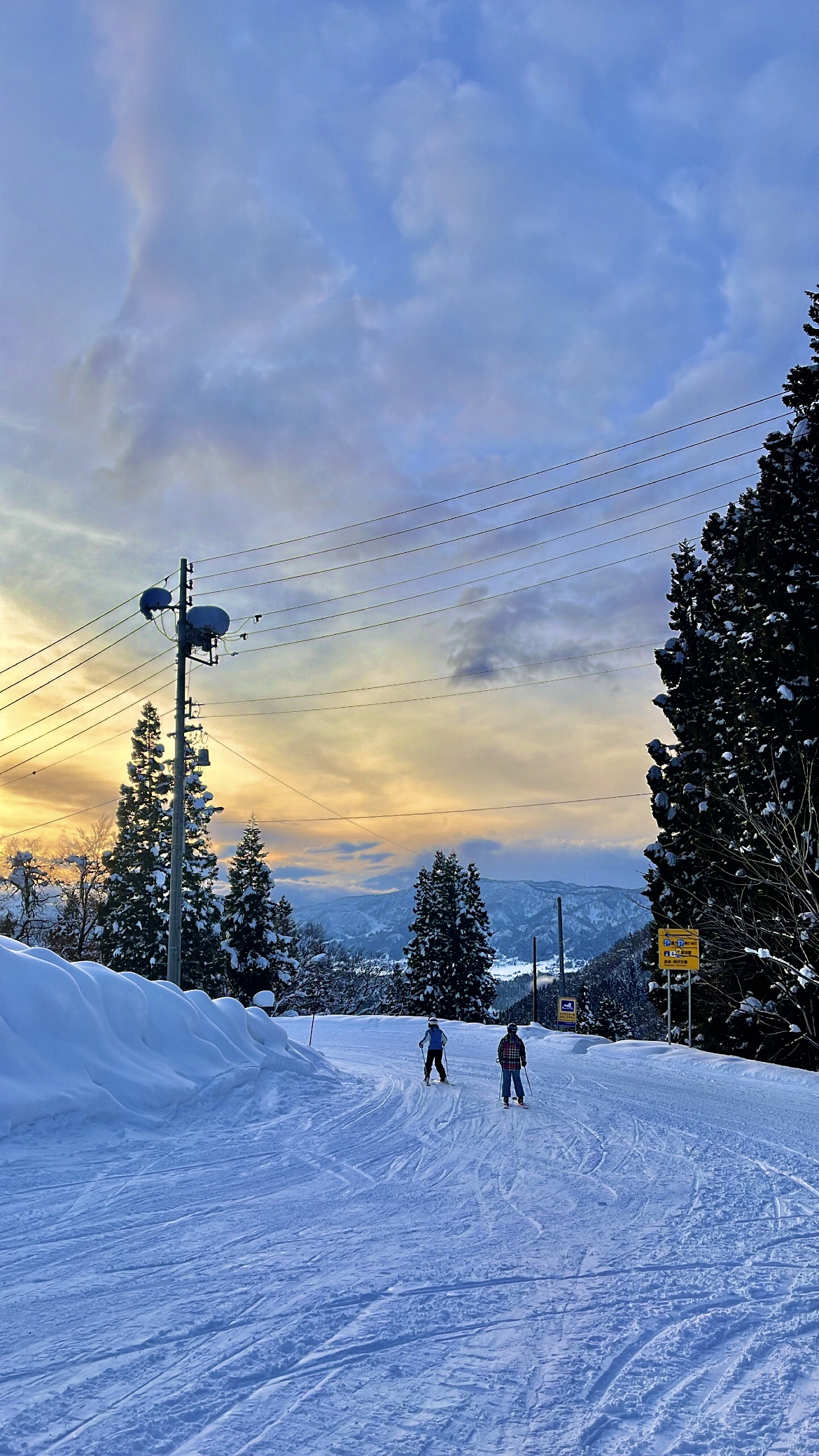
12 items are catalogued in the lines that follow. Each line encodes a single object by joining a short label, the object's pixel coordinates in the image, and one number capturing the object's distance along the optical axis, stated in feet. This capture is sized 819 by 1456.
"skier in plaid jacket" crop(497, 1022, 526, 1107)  46.09
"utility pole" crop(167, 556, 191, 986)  57.62
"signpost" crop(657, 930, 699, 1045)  83.10
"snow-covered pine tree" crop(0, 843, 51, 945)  153.79
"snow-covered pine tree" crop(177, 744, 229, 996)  141.90
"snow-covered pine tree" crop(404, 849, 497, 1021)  171.12
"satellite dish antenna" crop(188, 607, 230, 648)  66.18
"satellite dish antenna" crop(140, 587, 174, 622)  66.08
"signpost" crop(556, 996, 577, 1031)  147.74
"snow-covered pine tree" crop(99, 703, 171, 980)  138.00
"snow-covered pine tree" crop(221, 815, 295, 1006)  149.28
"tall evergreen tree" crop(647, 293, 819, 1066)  69.41
